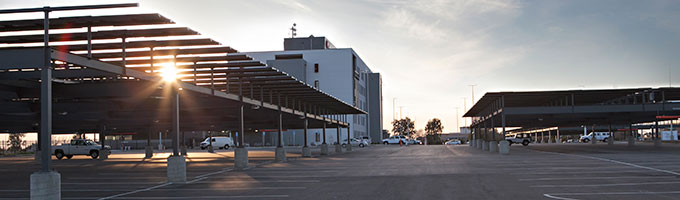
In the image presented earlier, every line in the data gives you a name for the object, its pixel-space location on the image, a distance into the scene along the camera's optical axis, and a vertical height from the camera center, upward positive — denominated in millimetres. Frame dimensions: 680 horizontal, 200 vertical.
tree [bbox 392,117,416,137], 166625 -396
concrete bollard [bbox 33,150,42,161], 42825 -1664
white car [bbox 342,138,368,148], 83456 -2274
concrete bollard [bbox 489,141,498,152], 48650 -1759
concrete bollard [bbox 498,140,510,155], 42031 -1664
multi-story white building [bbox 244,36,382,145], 99062 +9287
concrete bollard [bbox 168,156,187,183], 21141 -1346
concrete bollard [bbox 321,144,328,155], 49000 -1752
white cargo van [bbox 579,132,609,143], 93750 -2414
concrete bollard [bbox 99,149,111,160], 46156 -1733
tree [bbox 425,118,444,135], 168738 -336
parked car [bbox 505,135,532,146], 78625 -2142
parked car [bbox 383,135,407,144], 102712 -2387
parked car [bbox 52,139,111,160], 49438 -1397
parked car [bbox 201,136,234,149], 79312 -1802
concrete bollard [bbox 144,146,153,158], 50031 -1763
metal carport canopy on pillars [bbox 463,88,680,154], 44250 +1340
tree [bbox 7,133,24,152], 103350 -1245
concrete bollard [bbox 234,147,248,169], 29578 -1423
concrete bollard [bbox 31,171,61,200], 13891 -1206
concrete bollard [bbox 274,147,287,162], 36719 -1602
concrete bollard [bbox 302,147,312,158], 43681 -1814
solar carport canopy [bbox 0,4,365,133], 16266 +1979
